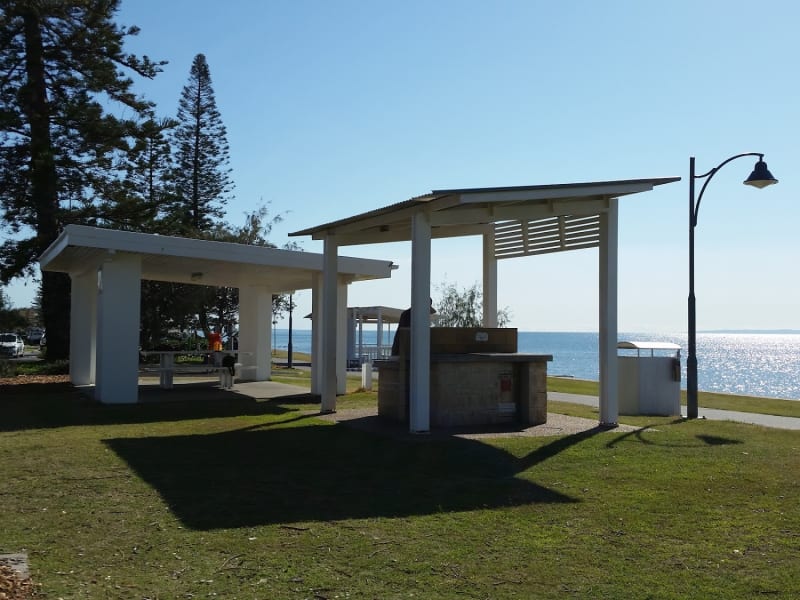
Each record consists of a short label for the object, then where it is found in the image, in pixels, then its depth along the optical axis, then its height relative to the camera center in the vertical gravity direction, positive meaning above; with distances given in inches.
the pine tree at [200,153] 1760.6 +399.5
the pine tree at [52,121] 1119.6 +301.9
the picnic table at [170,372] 765.3 -39.5
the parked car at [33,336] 2566.4 -19.5
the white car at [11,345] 1576.0 -31.3
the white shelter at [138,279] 607.2 +52.1
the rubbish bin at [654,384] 622.5 -38.7
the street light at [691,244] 553.9 +68.6
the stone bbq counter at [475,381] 482.6 -29.7
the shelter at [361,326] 1425.9 +11.9
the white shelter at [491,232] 441.1 +68.9
